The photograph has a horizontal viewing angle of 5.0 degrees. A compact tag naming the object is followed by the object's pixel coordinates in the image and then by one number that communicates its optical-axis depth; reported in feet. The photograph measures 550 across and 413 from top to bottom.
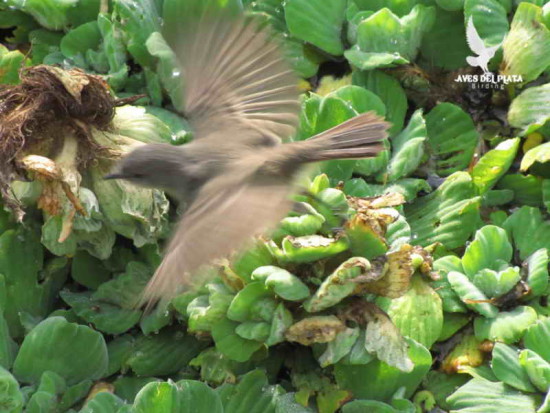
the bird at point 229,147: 10.29
